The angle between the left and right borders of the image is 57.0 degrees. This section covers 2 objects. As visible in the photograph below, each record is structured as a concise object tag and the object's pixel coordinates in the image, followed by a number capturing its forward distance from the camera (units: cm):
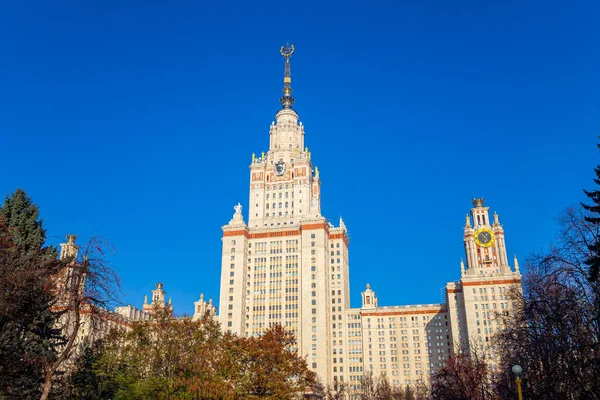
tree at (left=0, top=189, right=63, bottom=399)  3281
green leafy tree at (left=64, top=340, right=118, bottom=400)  5644
